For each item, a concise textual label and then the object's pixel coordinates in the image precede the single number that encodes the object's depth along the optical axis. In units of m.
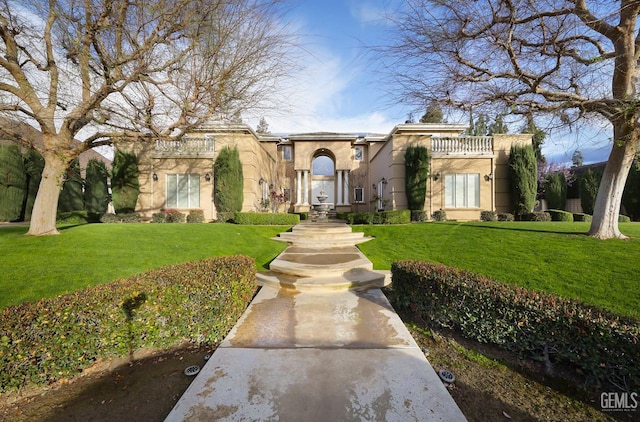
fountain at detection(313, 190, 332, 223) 16.14
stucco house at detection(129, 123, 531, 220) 14.52
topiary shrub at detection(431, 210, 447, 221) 14.02
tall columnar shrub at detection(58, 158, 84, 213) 15.25
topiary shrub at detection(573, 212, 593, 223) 12.94
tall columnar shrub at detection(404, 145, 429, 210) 13.85
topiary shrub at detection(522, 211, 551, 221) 13.24
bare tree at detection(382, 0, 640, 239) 5.52
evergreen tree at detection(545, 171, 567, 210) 17.55
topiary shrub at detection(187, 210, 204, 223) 13.59
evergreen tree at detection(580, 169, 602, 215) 16.70
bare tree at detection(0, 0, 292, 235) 5.50
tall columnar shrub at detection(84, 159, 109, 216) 15.73
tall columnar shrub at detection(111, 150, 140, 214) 13.84
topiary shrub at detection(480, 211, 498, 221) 13.74
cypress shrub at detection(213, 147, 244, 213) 13.86
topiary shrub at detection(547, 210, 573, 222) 13.11
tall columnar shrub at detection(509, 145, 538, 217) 13.95
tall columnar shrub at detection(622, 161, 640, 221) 14.94
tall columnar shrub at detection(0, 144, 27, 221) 13.79
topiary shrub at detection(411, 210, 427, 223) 13.65
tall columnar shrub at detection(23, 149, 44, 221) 14.74
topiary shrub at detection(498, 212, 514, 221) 13.69
